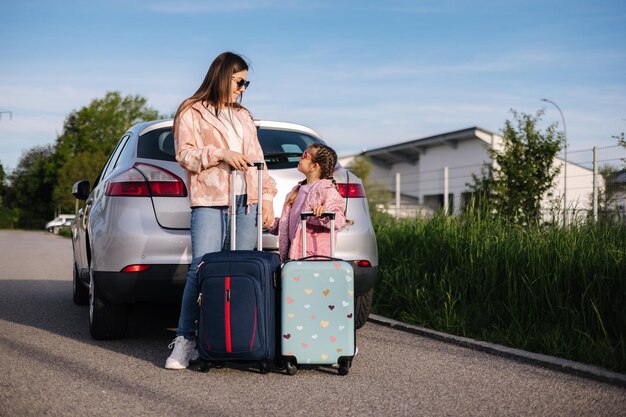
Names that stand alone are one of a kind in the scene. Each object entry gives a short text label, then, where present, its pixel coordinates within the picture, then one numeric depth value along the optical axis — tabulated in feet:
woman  15.93
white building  55.43
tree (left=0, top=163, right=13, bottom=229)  267.39
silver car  17.21
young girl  16.92
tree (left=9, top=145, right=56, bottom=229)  259.39
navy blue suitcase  14.92
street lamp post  23.40
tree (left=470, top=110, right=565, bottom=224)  44.68
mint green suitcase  15.25
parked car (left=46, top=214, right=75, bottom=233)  186.29
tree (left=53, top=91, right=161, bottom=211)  202.18
